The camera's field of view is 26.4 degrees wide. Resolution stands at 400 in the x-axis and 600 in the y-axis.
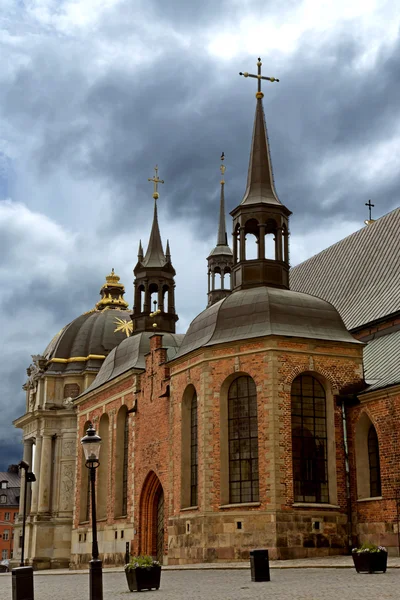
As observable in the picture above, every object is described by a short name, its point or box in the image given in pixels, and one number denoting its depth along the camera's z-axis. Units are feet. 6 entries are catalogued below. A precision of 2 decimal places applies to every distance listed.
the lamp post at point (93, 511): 57.11
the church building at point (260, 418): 101.65
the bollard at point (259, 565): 68.49
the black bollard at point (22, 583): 61.67
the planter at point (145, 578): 67.89
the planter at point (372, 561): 68.64
